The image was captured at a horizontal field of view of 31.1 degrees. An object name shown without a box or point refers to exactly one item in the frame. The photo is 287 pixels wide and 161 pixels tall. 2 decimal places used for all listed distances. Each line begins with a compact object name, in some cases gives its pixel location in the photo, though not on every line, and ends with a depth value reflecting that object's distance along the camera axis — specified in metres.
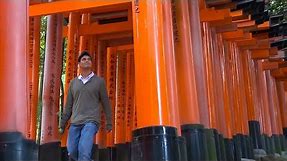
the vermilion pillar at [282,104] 20.18
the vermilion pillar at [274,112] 17.25
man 6.86
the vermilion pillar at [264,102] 16.10
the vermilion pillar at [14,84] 4.05
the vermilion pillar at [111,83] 11.08
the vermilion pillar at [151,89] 5.62
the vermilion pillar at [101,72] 10.32
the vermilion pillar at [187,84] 7.06
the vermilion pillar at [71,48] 10.05
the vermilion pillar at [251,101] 14.45
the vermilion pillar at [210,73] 9.87
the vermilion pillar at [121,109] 11.13
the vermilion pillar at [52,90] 8.77
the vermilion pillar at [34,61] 9.40
